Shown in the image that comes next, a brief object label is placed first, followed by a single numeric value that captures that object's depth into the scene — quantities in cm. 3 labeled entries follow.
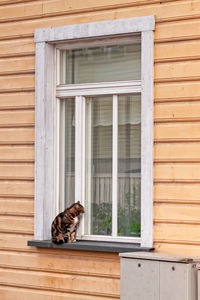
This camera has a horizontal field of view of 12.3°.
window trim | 940
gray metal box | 785
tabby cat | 949
